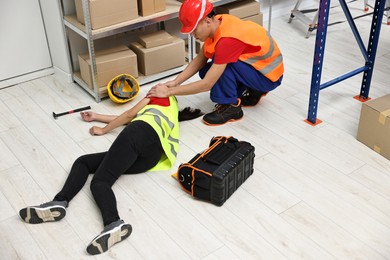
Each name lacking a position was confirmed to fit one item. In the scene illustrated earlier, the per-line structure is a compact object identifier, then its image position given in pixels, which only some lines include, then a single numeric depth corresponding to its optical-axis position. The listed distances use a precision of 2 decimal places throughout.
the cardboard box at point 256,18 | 3.93
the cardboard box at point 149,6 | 3.22
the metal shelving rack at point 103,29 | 3.09
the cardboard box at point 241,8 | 3.81
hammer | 3.13
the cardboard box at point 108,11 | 3.03
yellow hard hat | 3.24
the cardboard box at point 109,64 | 3.26
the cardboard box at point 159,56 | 3.42
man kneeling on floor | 2.75
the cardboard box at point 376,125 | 2.64
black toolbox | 2.32
